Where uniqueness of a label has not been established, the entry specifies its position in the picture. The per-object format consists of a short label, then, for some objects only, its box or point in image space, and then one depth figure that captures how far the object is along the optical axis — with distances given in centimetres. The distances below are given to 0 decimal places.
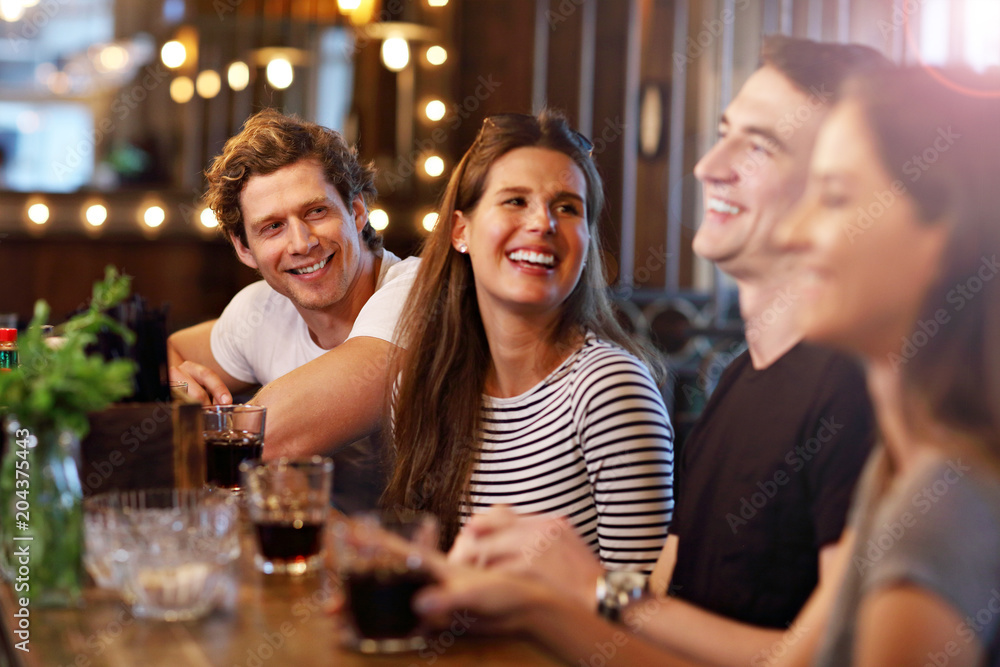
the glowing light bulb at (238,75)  524
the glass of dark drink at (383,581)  89
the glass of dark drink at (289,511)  113
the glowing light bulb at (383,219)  441
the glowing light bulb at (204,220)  433
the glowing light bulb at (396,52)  490
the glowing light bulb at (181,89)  523
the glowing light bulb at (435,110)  511
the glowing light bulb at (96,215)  486
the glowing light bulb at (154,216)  490
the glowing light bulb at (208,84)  523
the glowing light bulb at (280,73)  518
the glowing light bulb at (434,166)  514
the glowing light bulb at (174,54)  523
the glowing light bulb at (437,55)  504
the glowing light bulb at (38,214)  479
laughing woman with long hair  156
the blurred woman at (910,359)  73
